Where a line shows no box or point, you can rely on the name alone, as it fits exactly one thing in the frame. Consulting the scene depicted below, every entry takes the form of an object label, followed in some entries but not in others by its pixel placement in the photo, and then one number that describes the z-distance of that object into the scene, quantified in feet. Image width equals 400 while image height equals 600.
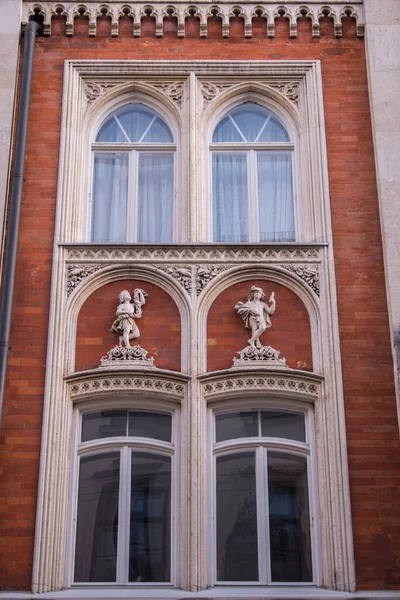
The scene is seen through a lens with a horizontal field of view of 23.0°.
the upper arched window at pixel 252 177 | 50.75
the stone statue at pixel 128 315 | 46.14
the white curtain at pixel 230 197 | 50.67
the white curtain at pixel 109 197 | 50.72
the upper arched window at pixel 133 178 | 50.85
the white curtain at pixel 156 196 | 50.80
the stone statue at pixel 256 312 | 46.14
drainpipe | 45.27
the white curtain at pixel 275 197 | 50.60
